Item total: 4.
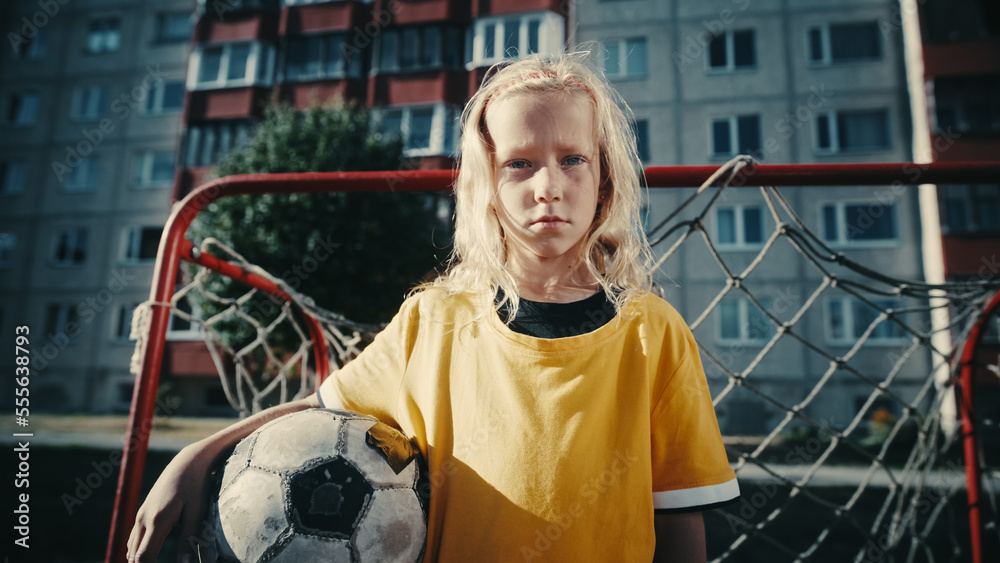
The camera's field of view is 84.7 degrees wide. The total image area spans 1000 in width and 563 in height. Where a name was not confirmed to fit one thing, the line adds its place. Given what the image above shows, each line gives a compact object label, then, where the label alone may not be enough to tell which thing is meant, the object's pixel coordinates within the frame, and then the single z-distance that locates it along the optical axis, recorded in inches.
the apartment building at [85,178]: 575.5
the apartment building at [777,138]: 453.4
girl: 41.6
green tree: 372.5
